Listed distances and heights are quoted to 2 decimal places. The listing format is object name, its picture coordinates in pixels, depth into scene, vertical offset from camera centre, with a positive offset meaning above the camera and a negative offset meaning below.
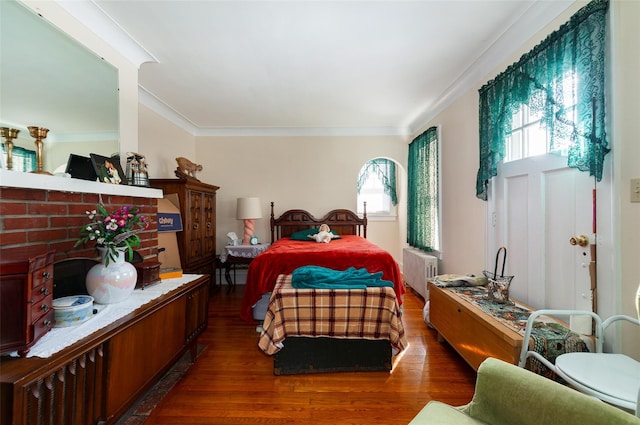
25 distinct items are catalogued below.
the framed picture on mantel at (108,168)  1.82 +0.33
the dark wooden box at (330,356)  2.06 -1.08
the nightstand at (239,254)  4.11 -0.59
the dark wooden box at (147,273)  1.85 -0.40
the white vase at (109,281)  1.51 -0.37
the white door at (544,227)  1.68 -0.10
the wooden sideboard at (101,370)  0.92 -0.67
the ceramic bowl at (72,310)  1.24 -0.44
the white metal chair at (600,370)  1.03 -0.68
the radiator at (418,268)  3.53 -0.76
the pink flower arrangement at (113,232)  1.53 -0.09
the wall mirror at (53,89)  1.36 +0.76
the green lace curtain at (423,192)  3.70 +0.32
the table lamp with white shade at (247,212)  4.36 +0.04
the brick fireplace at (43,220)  1.29 -0.02
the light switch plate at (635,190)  1.35 +0.11
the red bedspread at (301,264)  2.90 -0.54
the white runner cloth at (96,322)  1.07 -0.51
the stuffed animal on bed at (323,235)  4.02 -0.32
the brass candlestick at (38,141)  1.45 +0.41
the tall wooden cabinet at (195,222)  3.47 -0.10
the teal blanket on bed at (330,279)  2.12 -0.52
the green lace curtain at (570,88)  1.47 +0.81
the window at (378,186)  5.57 +0.57
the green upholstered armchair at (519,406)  0.84 -0.66
